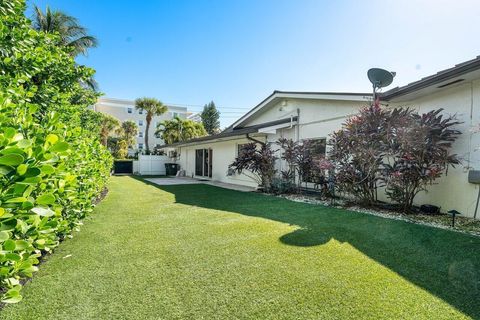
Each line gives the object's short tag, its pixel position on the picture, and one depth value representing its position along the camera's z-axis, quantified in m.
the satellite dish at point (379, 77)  8.09
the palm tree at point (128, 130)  40.72
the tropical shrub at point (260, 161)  11.12
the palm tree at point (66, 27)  17.58
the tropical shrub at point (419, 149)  6.33
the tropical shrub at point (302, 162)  9.02
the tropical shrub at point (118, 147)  37.06
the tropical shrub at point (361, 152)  6.99
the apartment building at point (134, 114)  45.38
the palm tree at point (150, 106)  34.00
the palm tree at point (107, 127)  34.91
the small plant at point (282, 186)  10.71
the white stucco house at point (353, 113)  6.34
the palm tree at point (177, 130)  33.72
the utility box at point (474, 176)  6.05
